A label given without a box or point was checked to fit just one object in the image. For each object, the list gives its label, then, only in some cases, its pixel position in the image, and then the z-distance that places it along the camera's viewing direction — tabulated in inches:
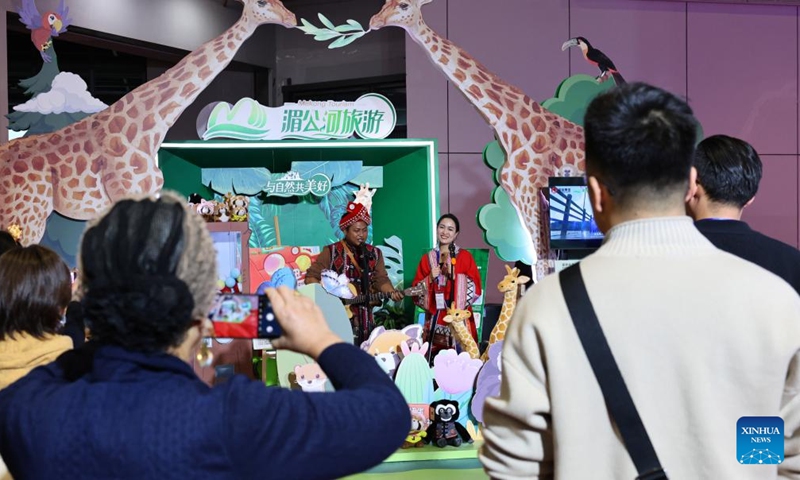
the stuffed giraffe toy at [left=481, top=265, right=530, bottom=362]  197.3
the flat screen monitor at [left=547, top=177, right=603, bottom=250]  219.3
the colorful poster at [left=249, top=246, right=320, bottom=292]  253.9
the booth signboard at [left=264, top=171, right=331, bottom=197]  273.3
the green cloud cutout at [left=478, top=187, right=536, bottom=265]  229.9
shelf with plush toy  189.5
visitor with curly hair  40.6
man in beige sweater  47.6
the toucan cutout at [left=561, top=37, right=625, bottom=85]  253.1
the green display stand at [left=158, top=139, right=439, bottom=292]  243.0
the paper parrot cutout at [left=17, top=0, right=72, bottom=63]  225.1
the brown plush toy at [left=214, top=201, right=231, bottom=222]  221.3
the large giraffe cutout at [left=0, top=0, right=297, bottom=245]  213.6
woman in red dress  213.2
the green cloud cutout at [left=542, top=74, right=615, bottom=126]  249.1
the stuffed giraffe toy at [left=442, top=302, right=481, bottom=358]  186.4
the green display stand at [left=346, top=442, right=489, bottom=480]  148.9
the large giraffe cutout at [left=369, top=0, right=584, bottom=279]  225.1
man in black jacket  73.7
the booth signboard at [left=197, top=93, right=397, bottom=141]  236.7
